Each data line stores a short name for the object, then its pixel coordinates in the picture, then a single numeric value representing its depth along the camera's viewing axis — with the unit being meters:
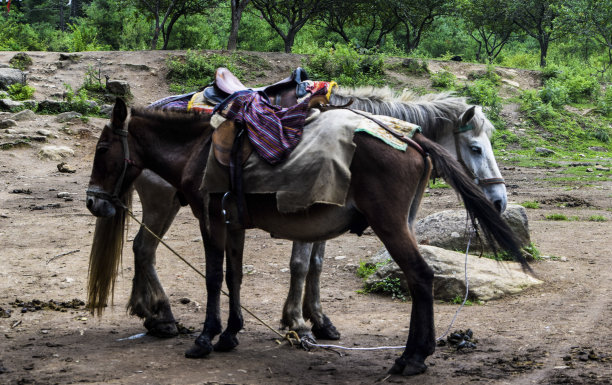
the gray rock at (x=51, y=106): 16.34
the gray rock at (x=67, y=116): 15.53
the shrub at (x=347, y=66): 21.31
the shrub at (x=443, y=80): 21.62
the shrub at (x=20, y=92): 17.11
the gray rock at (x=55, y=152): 13.77
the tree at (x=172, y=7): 26.32
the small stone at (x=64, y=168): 13.08
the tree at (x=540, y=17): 28.92
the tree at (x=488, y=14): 30.00
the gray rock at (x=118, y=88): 18.42
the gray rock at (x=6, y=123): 14.45
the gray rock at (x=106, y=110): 16.70
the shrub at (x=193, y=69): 20.77
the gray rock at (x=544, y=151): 17.12
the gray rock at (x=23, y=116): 15.02
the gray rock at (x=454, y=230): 7.40
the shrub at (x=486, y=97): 19.52
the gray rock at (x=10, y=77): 17.52
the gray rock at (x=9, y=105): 15.82
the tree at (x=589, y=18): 25.36
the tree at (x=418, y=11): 30.09
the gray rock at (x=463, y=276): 6.34
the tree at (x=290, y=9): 28.25
